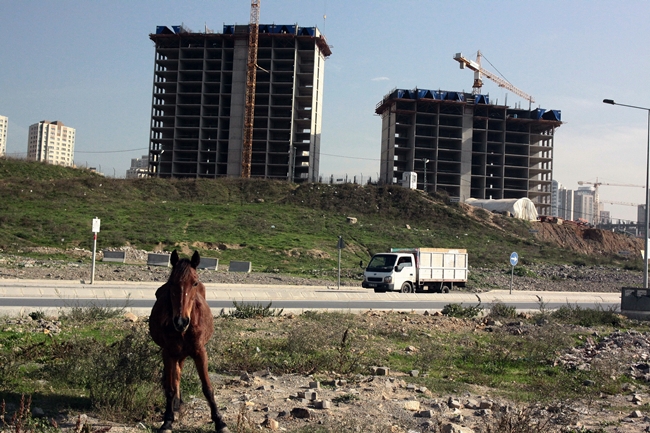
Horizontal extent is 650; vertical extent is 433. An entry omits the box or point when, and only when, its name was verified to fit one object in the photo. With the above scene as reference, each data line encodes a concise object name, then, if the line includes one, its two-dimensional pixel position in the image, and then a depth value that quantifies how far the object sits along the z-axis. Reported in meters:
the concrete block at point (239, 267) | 38.59
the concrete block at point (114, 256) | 40.06
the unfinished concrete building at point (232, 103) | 112.69
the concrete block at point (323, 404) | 7.80
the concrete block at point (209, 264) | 38.97
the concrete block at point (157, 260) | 38.88
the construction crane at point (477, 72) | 154.76
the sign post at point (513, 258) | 33.94
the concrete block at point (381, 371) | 10.48
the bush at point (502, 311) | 20.74
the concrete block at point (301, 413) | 7.41
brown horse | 6.41
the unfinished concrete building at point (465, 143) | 118.06
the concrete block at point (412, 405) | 8.19
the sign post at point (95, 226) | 26.44
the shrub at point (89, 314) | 14.38
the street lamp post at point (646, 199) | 30.15
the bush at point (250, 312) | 17.13
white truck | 32.75
